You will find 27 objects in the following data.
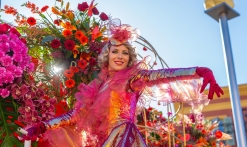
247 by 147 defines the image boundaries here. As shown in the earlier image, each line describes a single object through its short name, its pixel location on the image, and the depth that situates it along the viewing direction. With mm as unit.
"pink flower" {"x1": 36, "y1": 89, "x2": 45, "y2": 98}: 1481
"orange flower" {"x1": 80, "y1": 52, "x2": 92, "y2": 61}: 1879
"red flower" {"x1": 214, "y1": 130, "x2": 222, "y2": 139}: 3146
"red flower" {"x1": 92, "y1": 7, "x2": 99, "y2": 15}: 1970
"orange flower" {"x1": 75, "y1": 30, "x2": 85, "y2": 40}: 1860
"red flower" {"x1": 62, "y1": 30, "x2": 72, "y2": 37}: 1859
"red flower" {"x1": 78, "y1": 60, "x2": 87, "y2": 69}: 1837
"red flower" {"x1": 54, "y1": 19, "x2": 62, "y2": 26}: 1928
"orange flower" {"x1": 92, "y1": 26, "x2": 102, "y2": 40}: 1882
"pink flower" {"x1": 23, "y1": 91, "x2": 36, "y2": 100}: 1430
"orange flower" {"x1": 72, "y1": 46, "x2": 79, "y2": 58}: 1863
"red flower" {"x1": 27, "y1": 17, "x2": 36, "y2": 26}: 1904
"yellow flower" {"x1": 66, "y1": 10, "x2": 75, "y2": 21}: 1928
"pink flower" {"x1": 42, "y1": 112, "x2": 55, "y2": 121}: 1484
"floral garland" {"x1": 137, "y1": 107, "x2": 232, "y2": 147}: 2777
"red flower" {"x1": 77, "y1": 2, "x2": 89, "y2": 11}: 1951
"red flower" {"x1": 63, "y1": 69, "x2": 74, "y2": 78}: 1801
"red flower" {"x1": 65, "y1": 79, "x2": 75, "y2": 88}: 1793
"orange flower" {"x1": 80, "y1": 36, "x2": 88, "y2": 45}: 1852
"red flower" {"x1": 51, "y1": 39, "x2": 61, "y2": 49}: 1831
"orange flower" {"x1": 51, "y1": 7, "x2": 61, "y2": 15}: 1955
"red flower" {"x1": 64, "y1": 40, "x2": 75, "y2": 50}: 1830
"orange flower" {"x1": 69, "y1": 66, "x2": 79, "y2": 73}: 1810
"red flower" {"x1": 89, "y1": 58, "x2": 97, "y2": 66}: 1877
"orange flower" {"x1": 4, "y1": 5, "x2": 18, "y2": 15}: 2049
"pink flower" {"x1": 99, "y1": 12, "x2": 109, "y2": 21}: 1957
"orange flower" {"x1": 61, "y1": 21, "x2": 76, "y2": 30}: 1888
